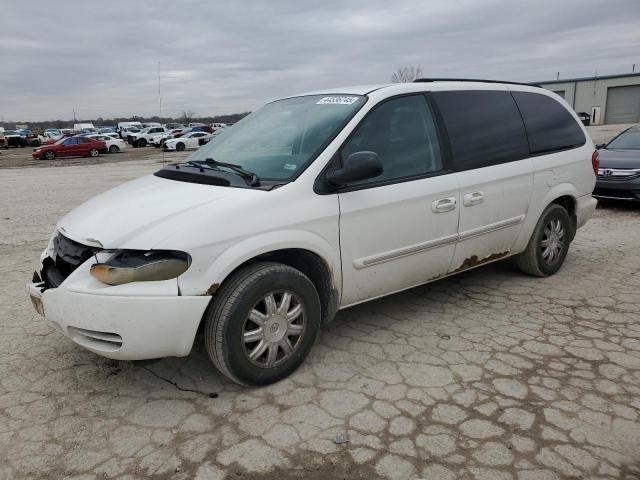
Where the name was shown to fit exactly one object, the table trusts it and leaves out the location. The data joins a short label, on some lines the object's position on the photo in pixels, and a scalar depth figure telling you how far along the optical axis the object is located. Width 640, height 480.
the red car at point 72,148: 29.55
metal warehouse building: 50.50
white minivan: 2.78
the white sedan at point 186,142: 33.09
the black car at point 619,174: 8.30
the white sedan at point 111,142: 34.17
